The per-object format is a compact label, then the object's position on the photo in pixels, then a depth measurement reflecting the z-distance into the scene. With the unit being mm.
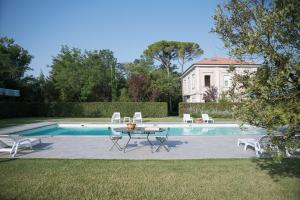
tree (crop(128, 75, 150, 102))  28250
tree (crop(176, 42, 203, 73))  42812
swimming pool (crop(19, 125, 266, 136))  16297
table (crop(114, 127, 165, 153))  9089
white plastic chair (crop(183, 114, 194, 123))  20731
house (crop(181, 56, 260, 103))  33719
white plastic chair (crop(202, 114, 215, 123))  20525
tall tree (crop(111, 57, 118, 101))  32981
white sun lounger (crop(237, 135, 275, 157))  8086
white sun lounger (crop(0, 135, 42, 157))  8445
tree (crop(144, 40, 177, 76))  42812
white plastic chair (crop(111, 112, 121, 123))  20895
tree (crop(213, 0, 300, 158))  3445
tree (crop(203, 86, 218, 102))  29766
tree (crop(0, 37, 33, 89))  30809
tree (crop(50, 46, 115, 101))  30094
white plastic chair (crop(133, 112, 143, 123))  20911
